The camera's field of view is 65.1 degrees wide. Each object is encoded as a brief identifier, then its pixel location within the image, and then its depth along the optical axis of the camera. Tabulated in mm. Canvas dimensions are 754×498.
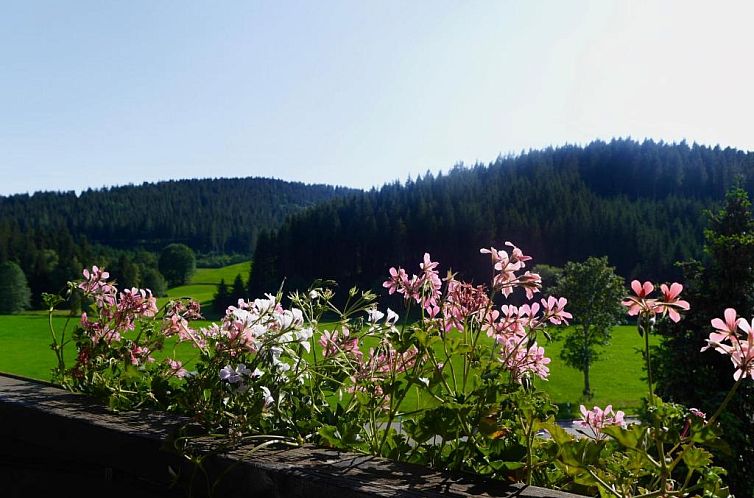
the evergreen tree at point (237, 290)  71688
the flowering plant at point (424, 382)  872
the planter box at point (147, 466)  885
